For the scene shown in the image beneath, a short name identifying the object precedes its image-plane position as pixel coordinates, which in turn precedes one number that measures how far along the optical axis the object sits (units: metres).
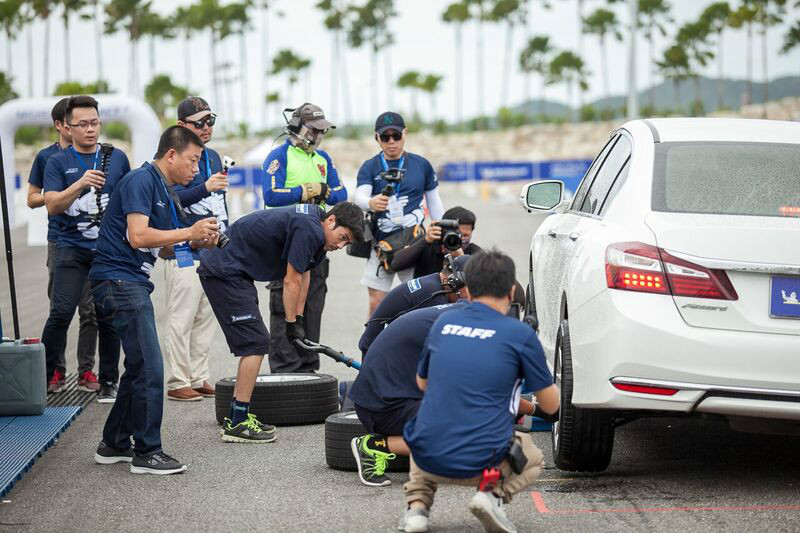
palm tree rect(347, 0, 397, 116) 113.69
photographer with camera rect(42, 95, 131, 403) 8.55
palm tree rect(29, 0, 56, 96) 82.45
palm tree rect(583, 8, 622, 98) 107.31
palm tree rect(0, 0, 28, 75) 82.31
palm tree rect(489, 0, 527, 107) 109.75
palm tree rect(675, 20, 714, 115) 107.25
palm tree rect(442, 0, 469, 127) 111.94
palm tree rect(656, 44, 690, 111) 108.56
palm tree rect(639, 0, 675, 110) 103.62
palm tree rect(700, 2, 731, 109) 104.06
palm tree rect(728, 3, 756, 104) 96.38
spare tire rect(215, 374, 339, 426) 7.91
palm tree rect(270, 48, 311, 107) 119.44
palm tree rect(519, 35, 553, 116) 112.38
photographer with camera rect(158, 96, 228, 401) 8.77
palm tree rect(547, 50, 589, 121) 113.25
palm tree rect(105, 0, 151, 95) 91.31
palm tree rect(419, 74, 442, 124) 119.50
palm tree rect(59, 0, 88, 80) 82.62
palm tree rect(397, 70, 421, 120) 120.00
